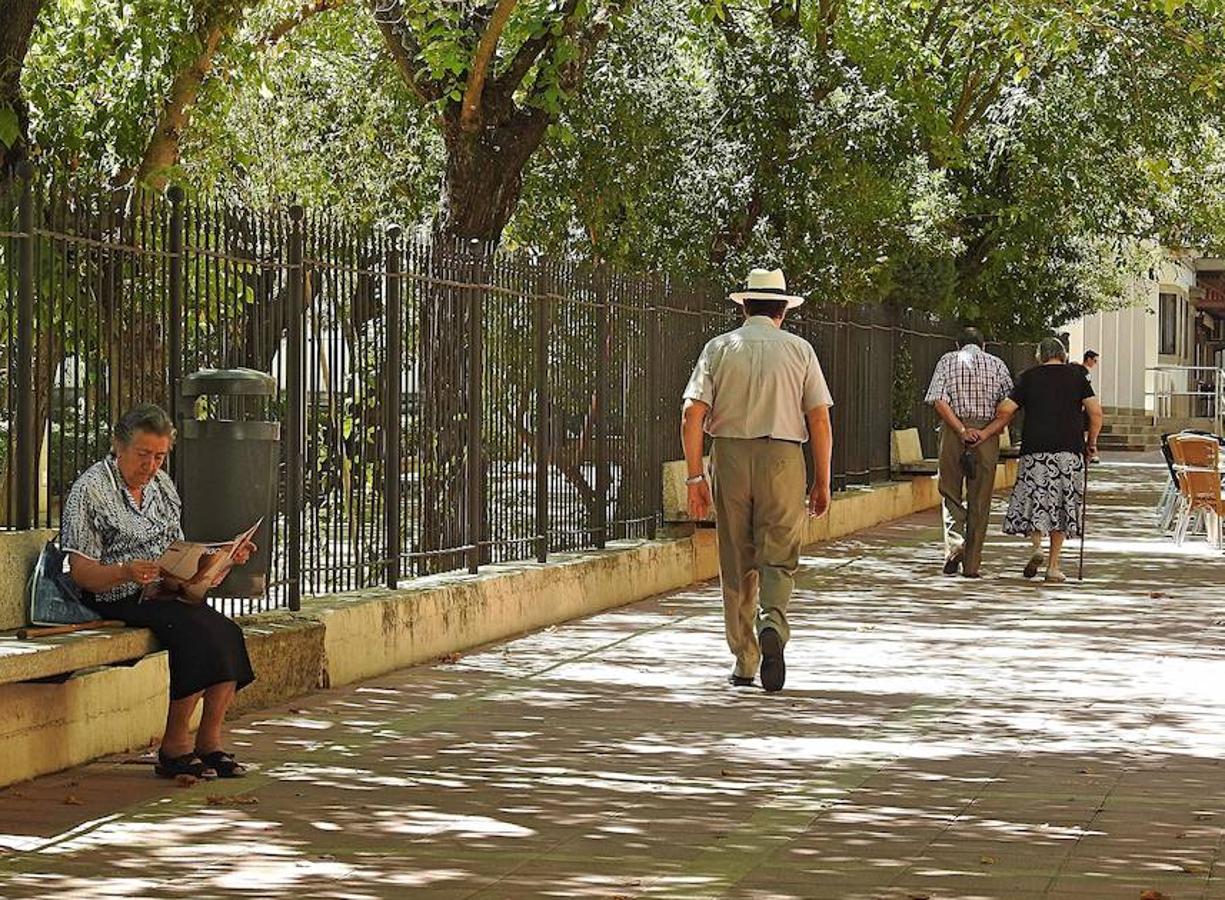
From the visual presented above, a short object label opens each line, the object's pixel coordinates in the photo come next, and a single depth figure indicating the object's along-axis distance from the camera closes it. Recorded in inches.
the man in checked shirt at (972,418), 749.3
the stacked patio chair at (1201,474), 887.7
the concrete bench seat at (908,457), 1127.6
